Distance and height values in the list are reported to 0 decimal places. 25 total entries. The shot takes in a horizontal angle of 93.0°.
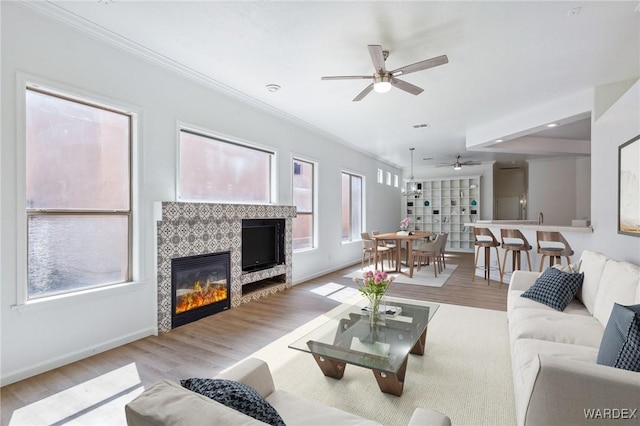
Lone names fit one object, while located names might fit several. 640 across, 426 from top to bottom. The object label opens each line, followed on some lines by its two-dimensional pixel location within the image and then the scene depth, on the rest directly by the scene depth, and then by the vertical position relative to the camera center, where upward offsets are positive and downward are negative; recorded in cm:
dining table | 630 -65
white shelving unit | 1037 +14
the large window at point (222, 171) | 388 +59
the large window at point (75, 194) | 261 +17
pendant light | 814 +61
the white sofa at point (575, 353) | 132 -84
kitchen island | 431 -41
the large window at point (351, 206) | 777 +15
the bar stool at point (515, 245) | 518 -57
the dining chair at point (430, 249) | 629 -79
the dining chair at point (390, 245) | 735 -83
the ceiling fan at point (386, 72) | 262 +134
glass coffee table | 205 -98
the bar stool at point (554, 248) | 451 -57
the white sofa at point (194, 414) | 75 -51
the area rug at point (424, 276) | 571 -132
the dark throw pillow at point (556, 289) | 271 -71
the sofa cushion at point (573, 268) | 299 -57
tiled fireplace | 342 -32
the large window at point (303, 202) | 588 +19
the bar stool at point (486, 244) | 567 -62
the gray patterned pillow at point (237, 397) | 93 -58
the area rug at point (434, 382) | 203 -133
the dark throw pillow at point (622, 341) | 143 -64
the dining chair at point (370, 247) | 668 -79
